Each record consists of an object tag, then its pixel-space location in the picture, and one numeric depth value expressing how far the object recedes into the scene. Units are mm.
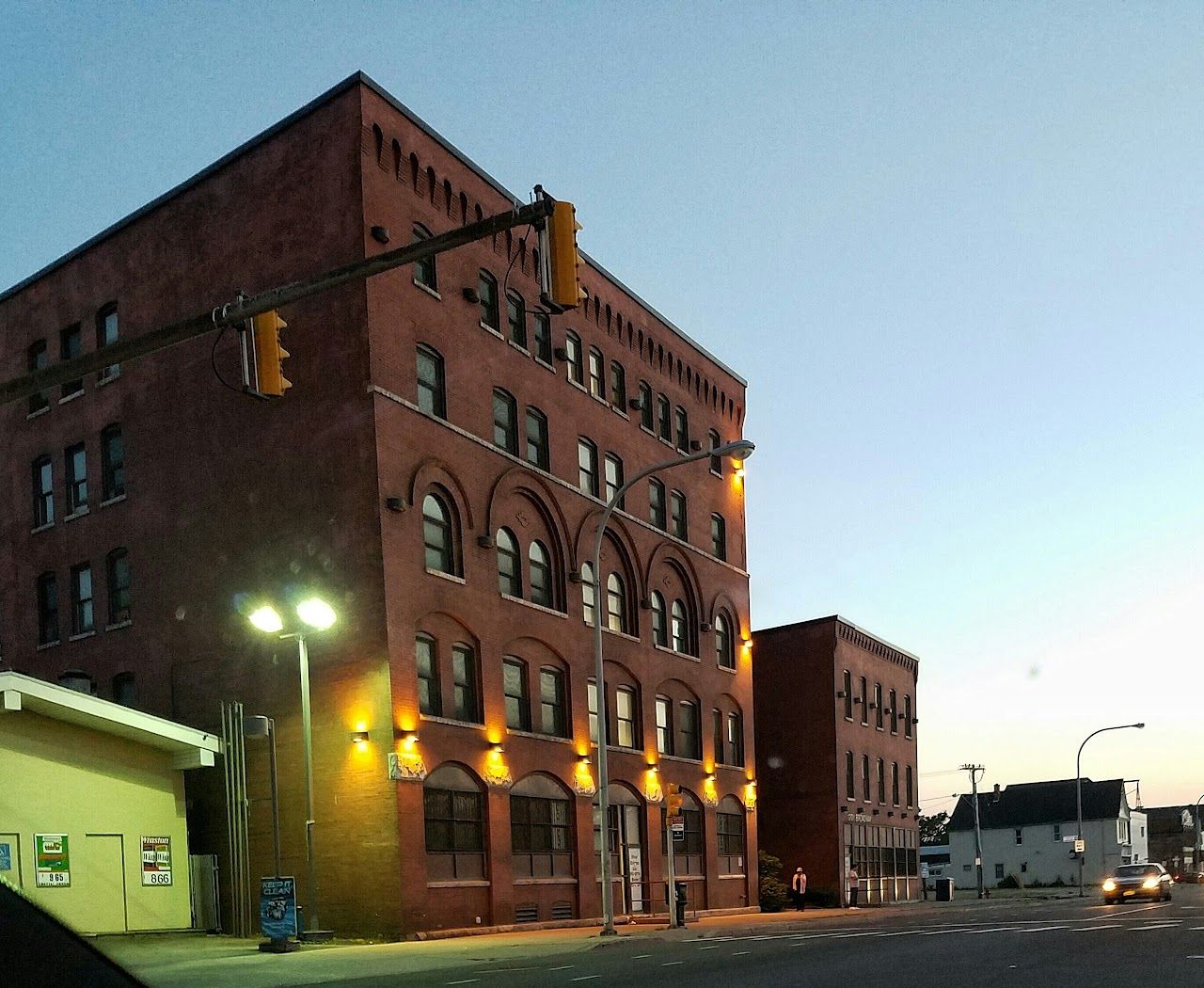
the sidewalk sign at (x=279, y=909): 26156
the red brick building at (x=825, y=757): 59031
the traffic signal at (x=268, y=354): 12500
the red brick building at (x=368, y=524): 31672
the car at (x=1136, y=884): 49844
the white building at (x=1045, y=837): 113562
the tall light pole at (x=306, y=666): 27891
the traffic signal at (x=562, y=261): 11484
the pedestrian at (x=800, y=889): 48625
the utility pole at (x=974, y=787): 73750
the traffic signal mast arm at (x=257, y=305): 11875
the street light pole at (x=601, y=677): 28156
